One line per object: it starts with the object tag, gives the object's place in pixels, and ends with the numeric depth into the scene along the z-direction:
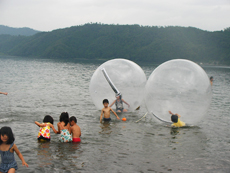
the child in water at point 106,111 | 10.00
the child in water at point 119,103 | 10.79
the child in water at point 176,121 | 8.75
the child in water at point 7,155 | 4.74
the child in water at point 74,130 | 7.54
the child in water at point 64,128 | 7.43
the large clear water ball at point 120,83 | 10.88
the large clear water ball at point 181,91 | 8.61
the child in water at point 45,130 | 7.41
